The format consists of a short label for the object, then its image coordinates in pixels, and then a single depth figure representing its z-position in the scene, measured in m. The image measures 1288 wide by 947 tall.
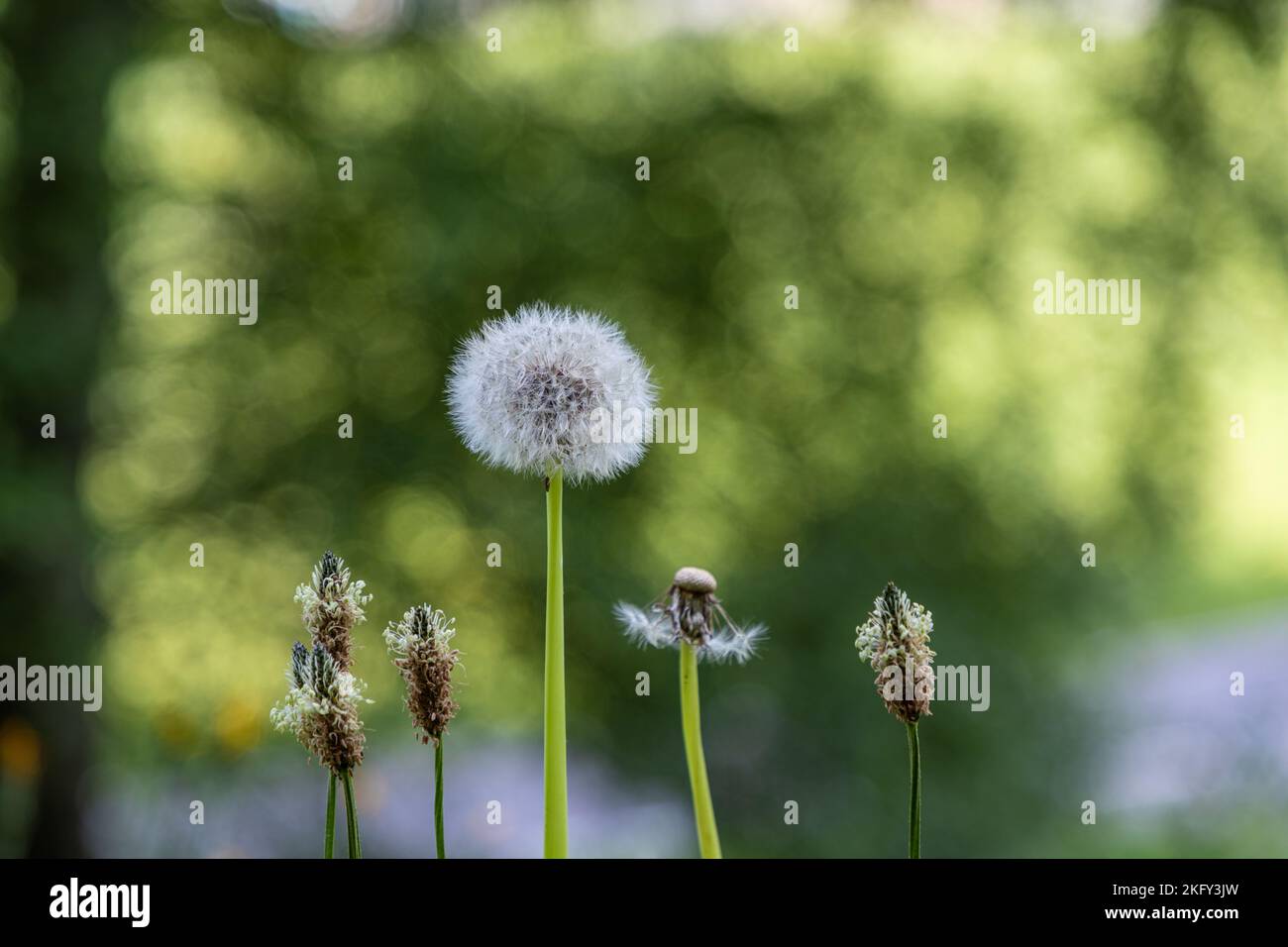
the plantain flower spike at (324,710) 0.77
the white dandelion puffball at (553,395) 0.82
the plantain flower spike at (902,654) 0.77
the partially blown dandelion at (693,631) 0.79
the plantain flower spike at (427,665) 0.78
